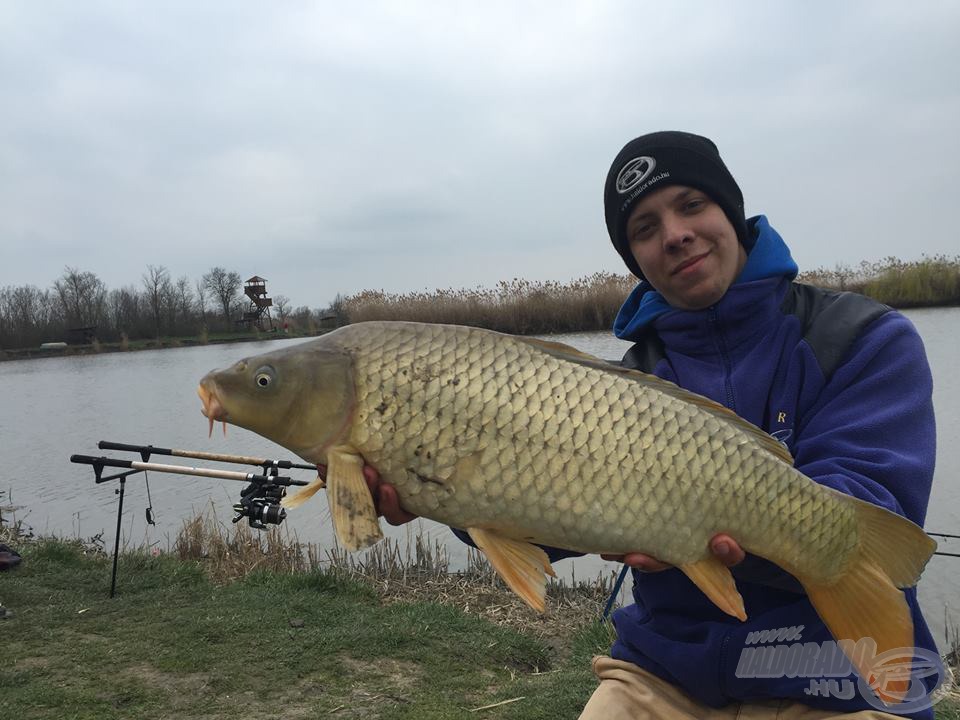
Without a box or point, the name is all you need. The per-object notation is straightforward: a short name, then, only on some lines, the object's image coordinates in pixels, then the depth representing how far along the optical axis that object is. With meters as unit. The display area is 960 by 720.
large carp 1.30
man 1.42
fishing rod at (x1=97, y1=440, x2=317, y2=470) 4.00
